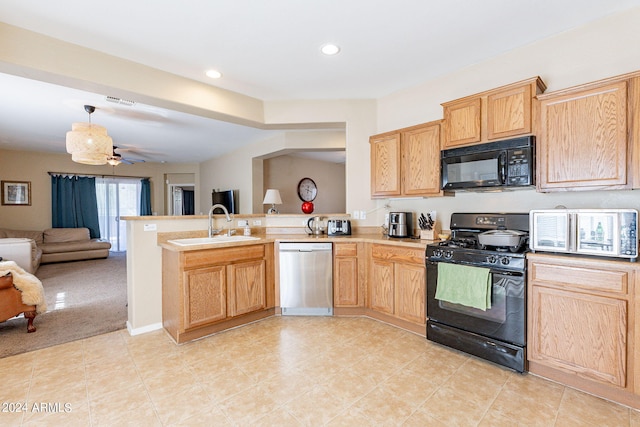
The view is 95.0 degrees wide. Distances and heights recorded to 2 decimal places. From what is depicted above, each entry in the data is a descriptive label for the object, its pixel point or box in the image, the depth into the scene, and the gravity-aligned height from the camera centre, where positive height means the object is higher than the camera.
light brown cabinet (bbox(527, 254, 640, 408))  1.73 -0.74
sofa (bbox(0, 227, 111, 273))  6.15 -0.73
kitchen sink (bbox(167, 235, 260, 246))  2.99 -0.32
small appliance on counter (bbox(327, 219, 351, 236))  3.50 -0.22
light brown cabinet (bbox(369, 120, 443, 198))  2.90 +0.50
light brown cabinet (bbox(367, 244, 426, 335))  2.73 -0.75
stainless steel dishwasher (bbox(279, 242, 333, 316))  3.20 -0.71
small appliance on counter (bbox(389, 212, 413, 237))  3.20 -0.16
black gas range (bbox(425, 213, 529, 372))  2.12 -0.64
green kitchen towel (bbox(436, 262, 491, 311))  2.21 -0.60
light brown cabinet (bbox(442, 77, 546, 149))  2.28 +0.79
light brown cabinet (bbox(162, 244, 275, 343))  2.62 -0.76
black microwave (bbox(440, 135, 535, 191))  2.26 +0.36
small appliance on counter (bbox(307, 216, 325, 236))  3.70 -0.20
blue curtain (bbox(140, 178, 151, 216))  8.37 +0.40
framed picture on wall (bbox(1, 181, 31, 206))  6.43 +0.43
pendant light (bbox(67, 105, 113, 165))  3.43 +0.82
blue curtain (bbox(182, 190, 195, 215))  8.97 +0.28
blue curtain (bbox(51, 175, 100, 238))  7.04 +0.21
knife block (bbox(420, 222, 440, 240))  2.94 -0.25
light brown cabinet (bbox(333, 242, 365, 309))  3.22 -0.73
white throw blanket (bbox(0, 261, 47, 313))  2.78 -0.71
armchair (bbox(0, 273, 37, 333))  2.67 -0.84
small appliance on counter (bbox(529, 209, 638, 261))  1.76 -0.15
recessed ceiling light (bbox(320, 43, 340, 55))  2.49 +1.39
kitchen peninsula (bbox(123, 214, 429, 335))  2.79 -0.58
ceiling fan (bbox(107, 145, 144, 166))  5.54 +1.00
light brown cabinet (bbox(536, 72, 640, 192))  1.87 +0.49
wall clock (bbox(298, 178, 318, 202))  7.02 +0.49
